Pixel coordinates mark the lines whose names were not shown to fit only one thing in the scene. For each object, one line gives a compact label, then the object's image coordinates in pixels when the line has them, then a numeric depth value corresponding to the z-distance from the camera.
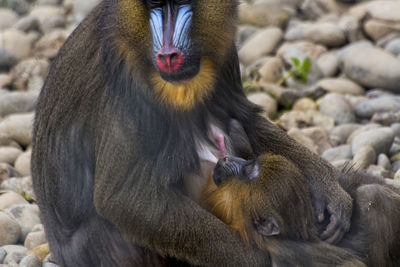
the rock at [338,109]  14.01
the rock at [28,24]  18.98
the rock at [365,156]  11.80
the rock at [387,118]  13.30
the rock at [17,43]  17.67
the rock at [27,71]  16.31
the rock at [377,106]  13.92
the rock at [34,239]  10.83
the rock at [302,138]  12.59
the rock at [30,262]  9.94
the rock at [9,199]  11.57
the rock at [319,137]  12.86
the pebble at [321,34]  16.97
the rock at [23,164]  12.81
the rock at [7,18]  19.66
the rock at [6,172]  12.45
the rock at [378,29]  16.86
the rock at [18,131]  13.65
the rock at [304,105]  14.47
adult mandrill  8.37
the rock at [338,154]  12.35
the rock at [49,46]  17.11
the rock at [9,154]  13.12
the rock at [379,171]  11.46
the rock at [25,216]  11.19
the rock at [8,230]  10.72
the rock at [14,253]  10.16
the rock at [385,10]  16.95
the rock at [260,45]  16.84
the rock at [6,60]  17.05
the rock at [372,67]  14.77
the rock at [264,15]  18.33
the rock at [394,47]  16.03
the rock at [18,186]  12.19
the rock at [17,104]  14.88
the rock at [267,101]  14.12
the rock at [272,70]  15.59
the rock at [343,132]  13.32
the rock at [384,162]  11.95
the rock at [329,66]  16.02
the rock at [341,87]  15.09
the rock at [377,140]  12.20
